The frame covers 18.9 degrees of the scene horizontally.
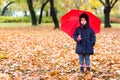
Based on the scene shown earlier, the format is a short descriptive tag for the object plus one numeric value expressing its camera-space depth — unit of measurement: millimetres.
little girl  8383
